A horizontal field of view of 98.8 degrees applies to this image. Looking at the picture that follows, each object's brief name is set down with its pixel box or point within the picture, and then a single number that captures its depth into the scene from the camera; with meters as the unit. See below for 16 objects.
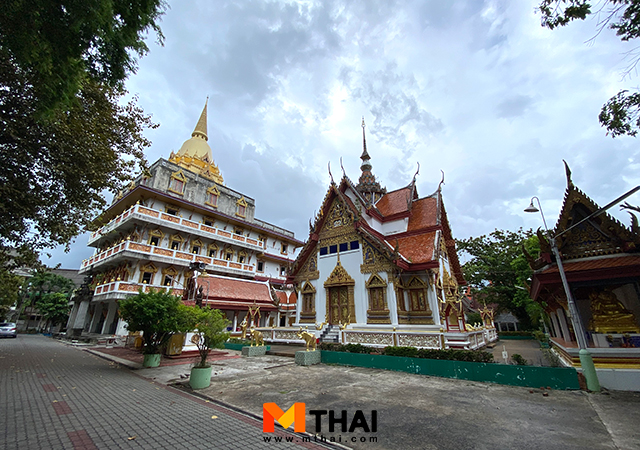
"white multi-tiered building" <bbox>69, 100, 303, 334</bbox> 20.73
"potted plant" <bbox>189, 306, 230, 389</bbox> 7.31
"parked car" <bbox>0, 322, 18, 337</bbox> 25.56
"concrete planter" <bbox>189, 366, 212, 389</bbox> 7.31
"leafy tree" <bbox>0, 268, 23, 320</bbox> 14.03
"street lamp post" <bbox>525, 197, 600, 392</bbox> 6.13
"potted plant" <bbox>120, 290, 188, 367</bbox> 9.84
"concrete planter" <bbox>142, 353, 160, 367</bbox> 10.61
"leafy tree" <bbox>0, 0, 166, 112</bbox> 4.62
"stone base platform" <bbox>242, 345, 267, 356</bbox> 13.57
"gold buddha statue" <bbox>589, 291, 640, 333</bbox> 6.47
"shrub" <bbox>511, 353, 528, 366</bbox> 7.72
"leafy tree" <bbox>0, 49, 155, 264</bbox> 7.46
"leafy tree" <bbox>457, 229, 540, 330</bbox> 21.50
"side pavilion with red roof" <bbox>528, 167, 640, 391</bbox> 6.21
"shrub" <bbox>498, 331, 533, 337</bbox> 23.29
